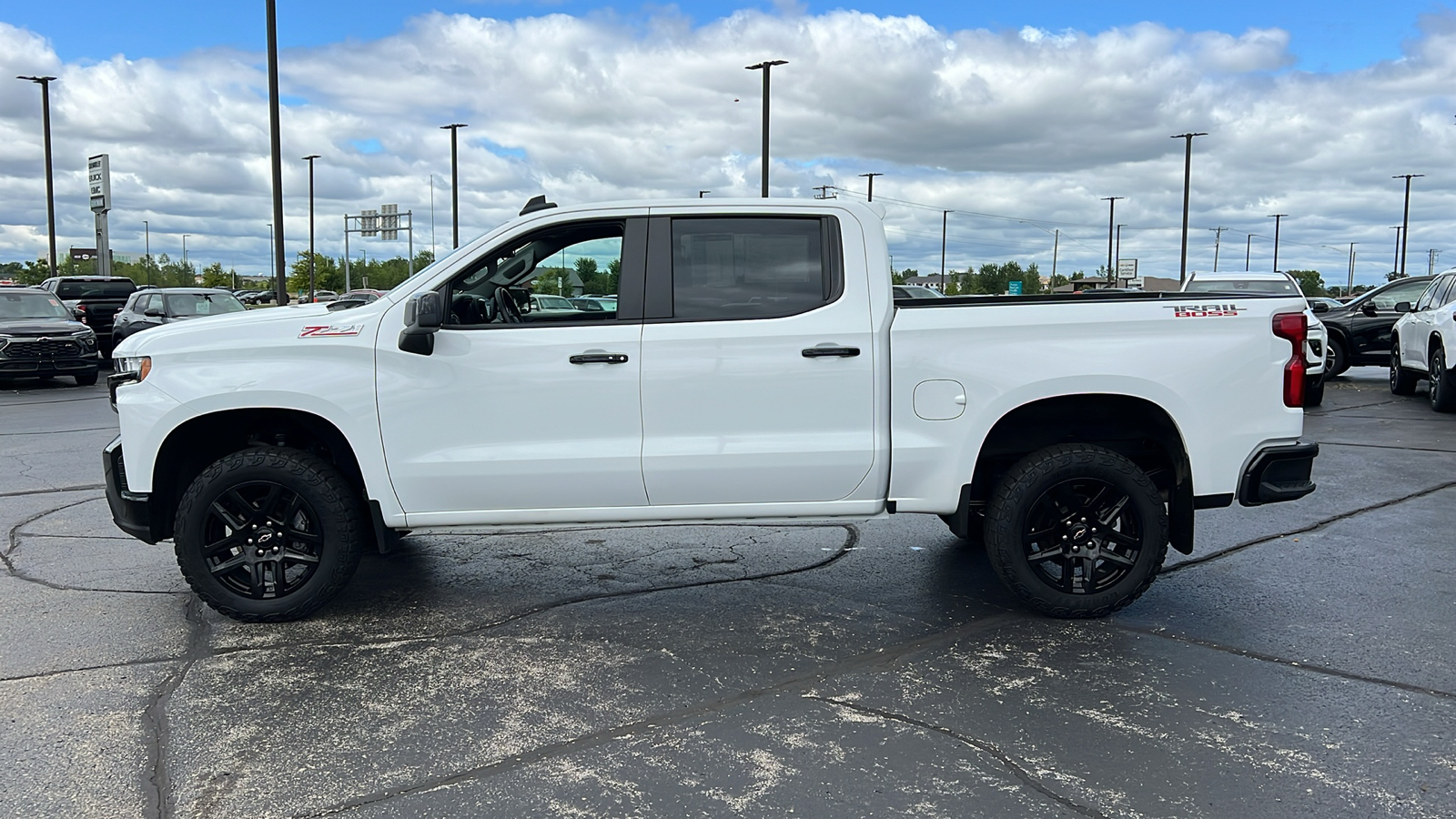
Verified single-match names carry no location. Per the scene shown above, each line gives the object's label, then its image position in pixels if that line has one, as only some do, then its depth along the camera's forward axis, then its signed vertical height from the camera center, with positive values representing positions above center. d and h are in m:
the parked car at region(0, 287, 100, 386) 17.89 -0.81
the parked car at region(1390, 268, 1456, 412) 13.54 -0.36
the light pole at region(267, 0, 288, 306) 22.38 +3.19
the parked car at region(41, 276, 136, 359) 24.03 -0.11
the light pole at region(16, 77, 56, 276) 38.25 +5.85
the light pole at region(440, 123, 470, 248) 43.28 +4.82
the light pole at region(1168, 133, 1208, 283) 50.09 +6.85
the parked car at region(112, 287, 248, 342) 20.80 -0.26
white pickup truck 5.01 -0.47
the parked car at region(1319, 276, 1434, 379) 18.14 -0.27
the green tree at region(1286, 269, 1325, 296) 104.12 +3.44
